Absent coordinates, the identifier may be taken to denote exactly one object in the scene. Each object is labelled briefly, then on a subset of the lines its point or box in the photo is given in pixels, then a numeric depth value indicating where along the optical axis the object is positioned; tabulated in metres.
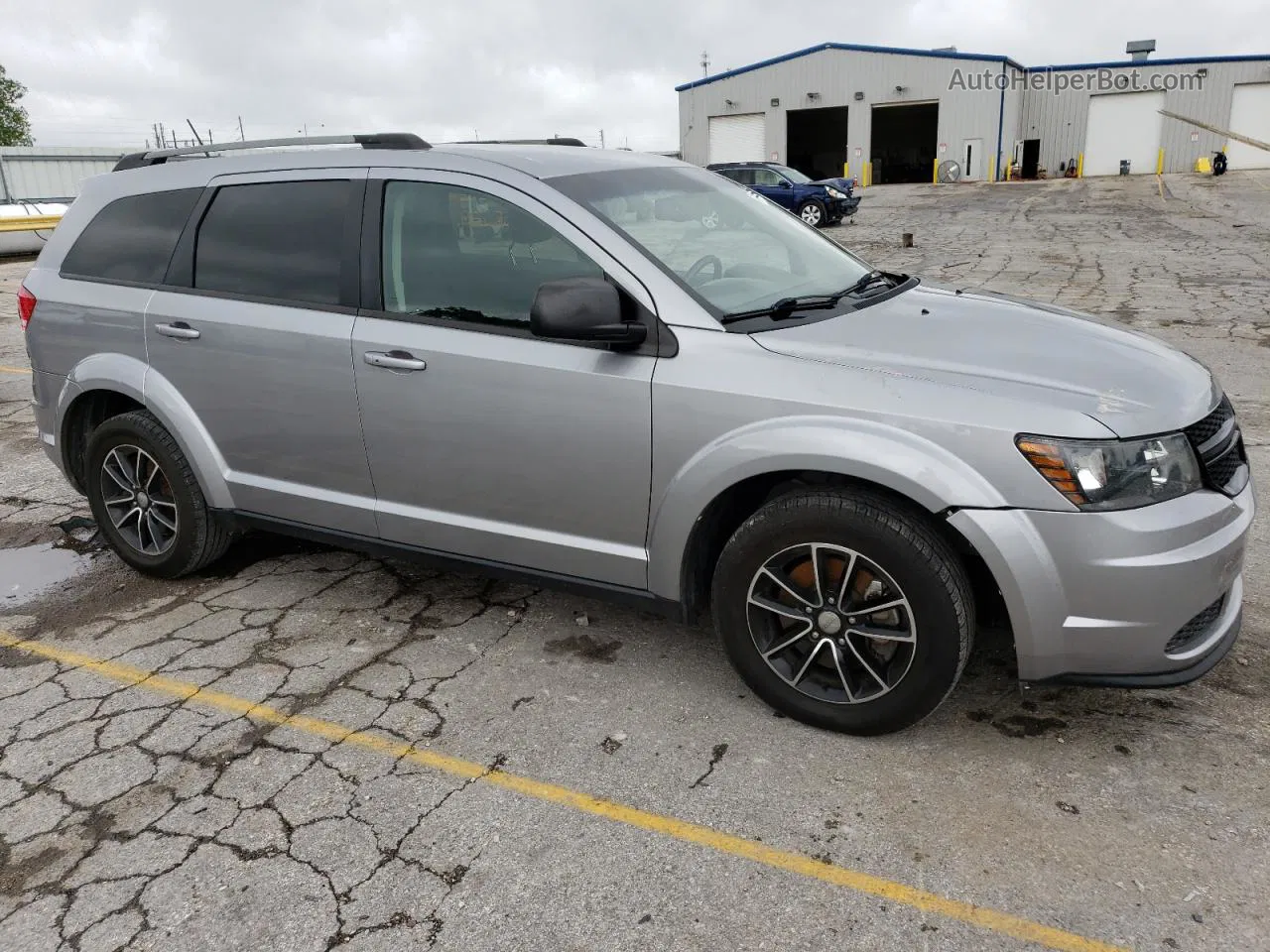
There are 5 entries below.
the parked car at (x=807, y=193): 23.75
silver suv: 2.67
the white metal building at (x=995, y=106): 38.31
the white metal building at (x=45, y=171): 26.64
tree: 52.72
